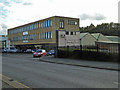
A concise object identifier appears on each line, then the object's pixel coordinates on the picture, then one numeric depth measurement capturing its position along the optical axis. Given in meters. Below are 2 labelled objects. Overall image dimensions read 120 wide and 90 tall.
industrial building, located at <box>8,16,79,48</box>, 53.50
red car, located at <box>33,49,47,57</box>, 32.88
